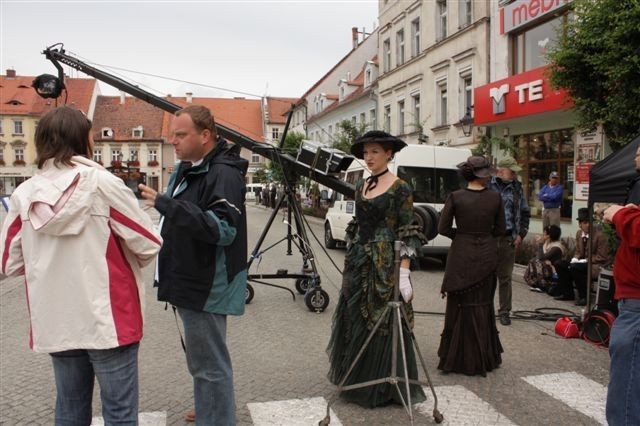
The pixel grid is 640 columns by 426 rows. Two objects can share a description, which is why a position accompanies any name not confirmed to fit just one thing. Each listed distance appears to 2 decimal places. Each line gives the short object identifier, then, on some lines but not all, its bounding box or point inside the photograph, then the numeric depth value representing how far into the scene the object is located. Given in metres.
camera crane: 7.24
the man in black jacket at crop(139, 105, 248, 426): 2.71
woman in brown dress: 4.71
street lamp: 19.50
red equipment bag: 5.87
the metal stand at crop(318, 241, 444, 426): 3.61
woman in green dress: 3.86
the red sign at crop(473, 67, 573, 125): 14.22
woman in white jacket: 2.17
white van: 11.43
